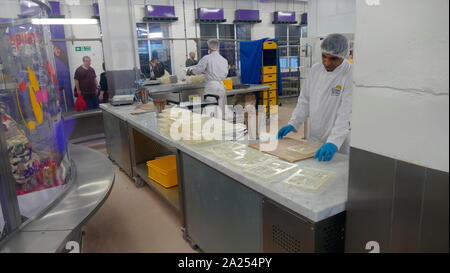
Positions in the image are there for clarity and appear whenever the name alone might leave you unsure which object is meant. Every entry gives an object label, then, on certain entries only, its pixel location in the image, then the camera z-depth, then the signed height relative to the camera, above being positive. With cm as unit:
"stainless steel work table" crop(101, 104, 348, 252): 132 -69
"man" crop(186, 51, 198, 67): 877 +32
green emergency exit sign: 846 +74
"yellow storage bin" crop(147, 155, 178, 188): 301 -92
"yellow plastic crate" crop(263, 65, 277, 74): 739 -2
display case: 159 -25
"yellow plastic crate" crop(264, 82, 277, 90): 756 -39
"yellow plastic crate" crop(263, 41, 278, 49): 723 +52
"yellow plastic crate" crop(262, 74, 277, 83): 744 -21
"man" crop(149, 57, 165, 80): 783 +10
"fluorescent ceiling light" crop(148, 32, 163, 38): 984 +119
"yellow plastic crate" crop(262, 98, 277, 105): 735 -76
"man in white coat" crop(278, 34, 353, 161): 211 -24
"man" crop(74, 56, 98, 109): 659 -14
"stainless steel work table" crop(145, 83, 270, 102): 563 -34
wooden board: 191 -51
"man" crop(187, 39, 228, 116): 562 +3
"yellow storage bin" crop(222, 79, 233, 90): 631 -27
